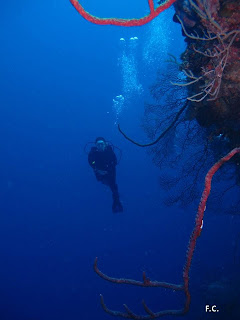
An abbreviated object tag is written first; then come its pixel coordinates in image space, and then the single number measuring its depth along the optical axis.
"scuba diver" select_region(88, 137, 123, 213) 10.51
